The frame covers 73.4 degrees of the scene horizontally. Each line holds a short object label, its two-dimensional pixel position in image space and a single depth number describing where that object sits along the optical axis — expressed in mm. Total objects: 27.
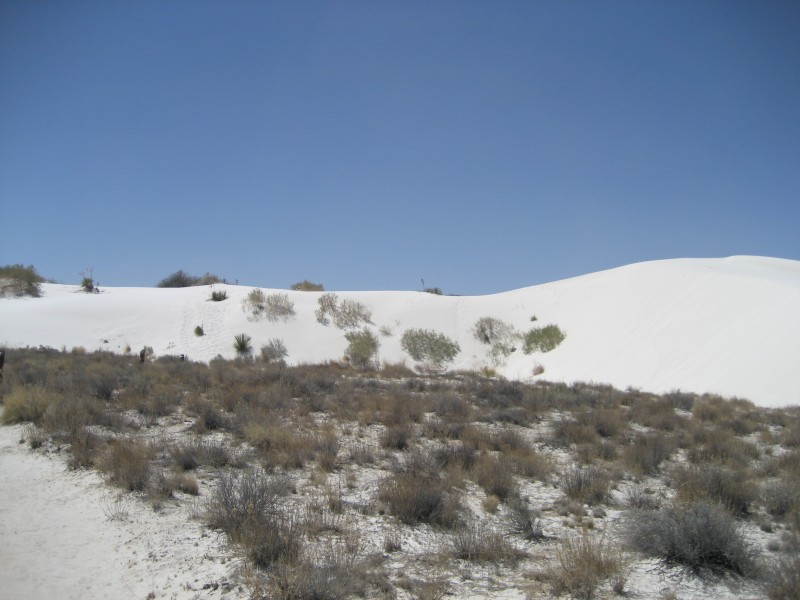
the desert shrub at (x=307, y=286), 43969
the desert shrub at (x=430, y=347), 32812
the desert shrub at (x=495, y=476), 7383
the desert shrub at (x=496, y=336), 33781
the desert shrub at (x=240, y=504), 5789
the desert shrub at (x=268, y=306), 34219
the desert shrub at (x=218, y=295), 35938
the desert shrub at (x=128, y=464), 7105
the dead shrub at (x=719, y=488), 6770
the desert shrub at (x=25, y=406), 10594
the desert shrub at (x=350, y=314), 34875
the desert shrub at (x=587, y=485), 7234
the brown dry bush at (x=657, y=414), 12367
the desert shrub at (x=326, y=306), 34941
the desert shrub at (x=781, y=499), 6667
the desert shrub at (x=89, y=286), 38062
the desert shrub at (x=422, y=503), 6355
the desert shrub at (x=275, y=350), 29652
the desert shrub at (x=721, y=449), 9172
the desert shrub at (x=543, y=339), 31906
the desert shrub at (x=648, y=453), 8672
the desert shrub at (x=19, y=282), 35156
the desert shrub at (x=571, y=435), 10414
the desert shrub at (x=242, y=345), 29750
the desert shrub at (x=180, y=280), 48062
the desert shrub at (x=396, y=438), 9758
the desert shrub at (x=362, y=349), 30094
